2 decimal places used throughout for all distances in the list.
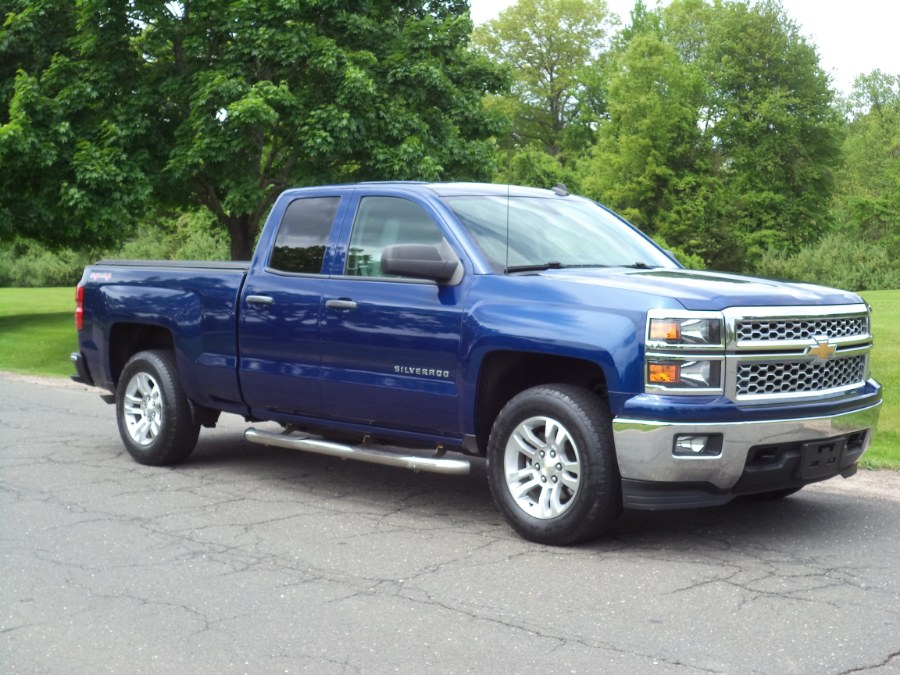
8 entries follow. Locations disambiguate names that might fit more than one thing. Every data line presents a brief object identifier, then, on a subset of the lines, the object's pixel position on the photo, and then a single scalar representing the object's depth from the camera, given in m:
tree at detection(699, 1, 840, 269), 51.38
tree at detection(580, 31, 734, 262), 51.50
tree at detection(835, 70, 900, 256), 53.06
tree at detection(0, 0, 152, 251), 19.16
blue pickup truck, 5.85
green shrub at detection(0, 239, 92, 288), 62.25
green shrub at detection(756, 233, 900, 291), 48.75
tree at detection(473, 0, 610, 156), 66.88
